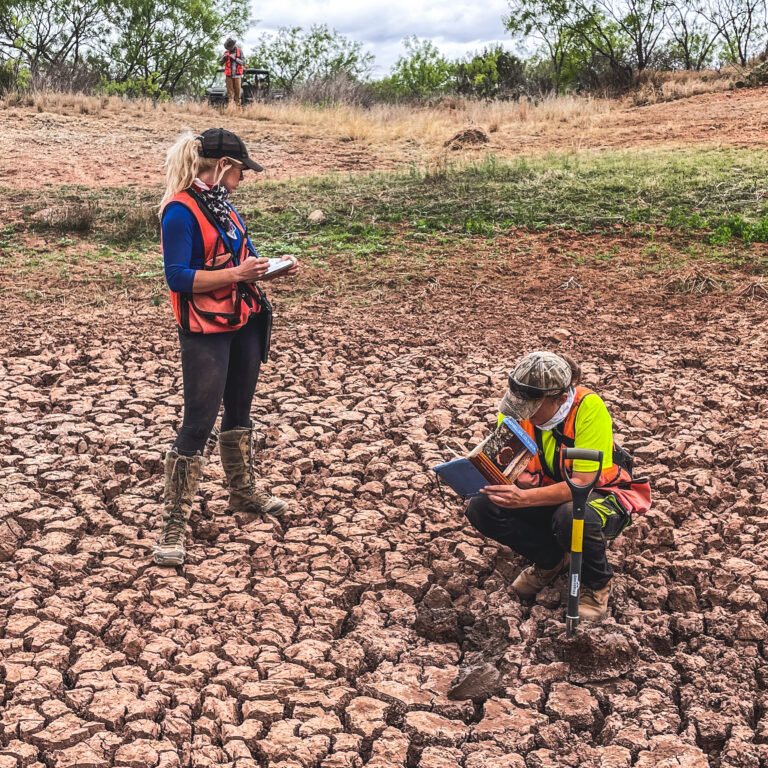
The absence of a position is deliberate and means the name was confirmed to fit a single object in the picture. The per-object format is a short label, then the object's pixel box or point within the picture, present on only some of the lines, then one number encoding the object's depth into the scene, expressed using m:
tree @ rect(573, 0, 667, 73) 21.14
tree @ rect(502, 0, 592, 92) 22.22
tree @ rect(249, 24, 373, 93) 29.22
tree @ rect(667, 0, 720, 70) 21.94
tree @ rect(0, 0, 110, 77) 24.62
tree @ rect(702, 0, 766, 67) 21.55
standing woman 3.22
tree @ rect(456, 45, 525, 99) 23.84
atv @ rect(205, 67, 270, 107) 17.44
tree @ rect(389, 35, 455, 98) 28.94
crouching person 2.99
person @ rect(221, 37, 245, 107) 16.97
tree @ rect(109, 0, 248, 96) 25.70
